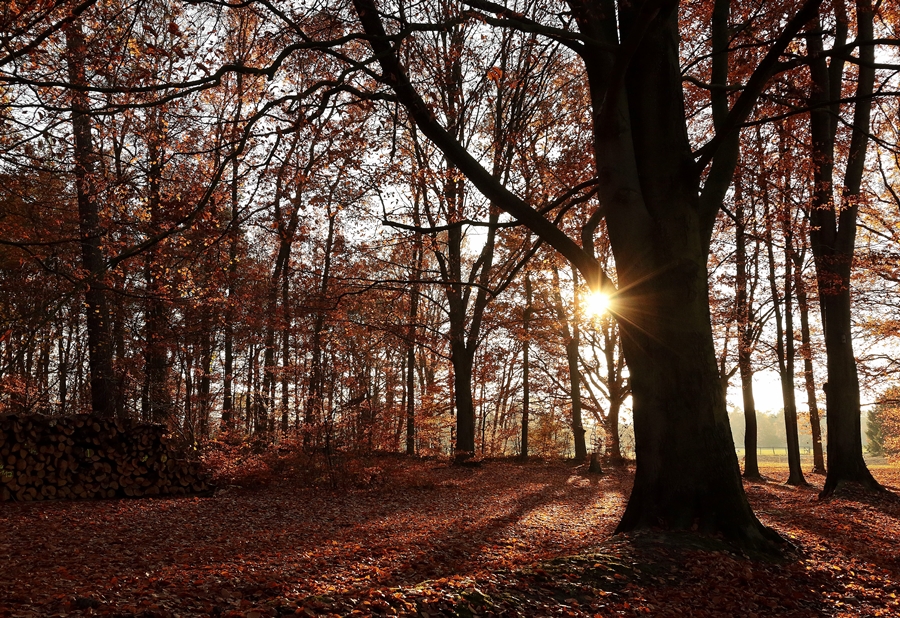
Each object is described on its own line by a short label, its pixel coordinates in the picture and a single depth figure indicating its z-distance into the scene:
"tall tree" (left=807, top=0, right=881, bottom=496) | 10.30
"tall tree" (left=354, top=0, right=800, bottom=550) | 5.42
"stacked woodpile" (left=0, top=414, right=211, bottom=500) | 8.45
